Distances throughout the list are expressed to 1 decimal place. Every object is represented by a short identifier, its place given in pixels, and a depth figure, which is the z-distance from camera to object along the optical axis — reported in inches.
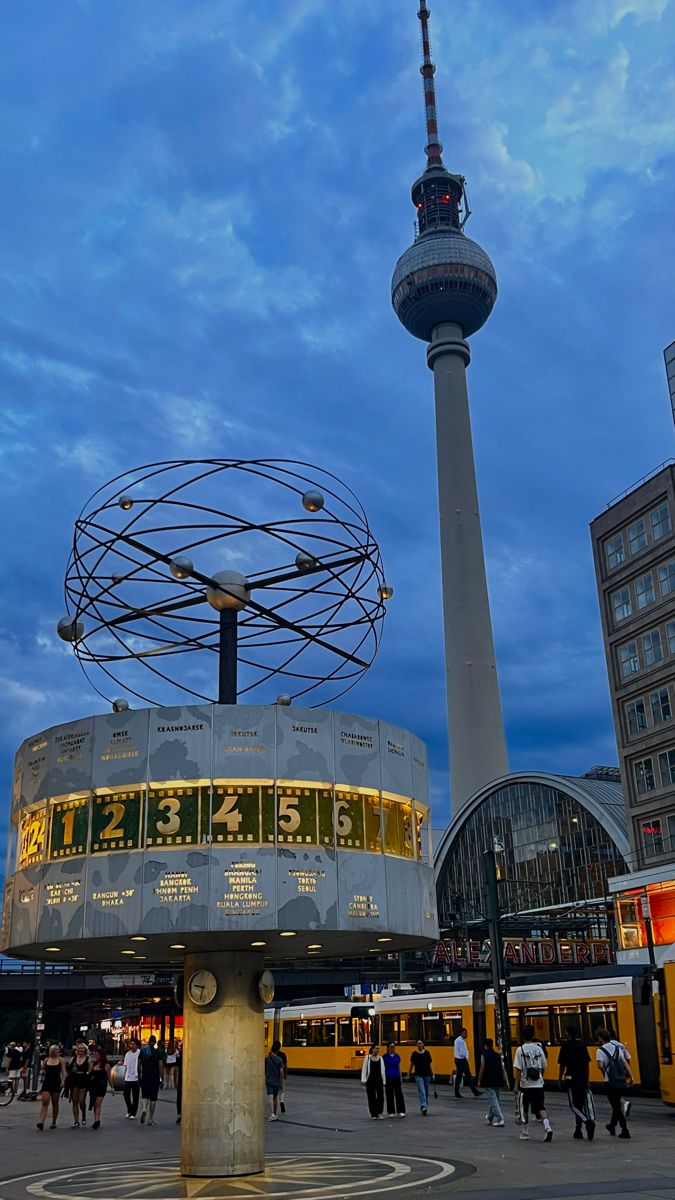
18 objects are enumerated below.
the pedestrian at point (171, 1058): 1358.3
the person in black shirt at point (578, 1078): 775.1
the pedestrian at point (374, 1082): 1018.7
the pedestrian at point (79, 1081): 1011.9
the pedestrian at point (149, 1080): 1016.9
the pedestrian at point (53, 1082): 978.7
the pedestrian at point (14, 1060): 1876.2
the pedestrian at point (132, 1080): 1080.2
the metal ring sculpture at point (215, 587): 737.6
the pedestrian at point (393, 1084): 1021.5
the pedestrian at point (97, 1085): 997.8
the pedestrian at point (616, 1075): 788.6
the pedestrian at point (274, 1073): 1038.6
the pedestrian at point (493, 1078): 903.1
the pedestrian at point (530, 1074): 817.5
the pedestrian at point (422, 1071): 1053.2
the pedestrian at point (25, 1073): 1523.1
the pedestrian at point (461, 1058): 1247.4
